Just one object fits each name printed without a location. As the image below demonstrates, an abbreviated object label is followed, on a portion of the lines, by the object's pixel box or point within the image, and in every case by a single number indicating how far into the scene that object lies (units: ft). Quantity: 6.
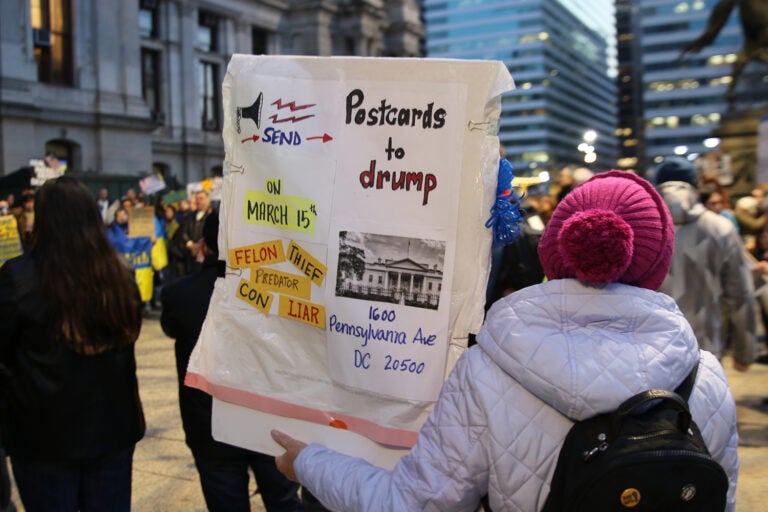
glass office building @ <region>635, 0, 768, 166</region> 359.25
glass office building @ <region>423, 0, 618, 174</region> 457.68
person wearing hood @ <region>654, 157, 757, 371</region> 15.58
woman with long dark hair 8.86
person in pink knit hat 4.52
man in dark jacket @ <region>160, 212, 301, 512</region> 10.01
